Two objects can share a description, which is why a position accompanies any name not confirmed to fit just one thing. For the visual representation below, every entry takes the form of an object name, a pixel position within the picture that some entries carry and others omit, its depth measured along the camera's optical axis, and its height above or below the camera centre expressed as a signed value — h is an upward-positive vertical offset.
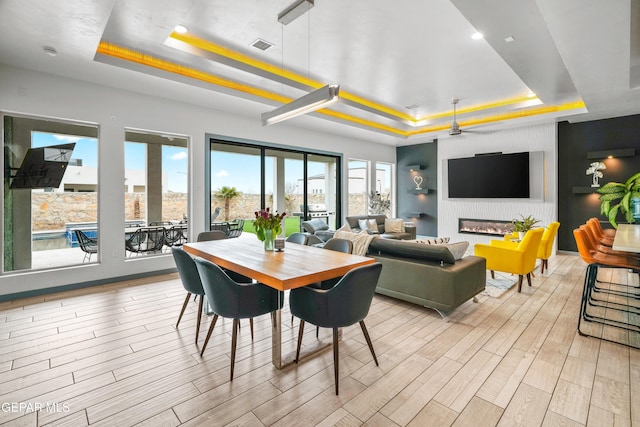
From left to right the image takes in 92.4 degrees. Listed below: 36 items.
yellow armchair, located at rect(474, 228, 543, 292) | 3.92 -0.58
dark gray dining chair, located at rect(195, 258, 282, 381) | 2.09 -0.58
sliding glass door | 5.92 +0.71
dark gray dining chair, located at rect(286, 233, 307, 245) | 3.71 -0.31
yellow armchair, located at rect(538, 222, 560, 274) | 4.61 -0.45
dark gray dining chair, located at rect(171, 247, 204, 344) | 2.60 -0.52
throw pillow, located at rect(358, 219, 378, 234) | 7.17 -0.29
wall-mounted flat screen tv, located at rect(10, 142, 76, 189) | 3.91 +0.62
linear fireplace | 7.29 -0.35
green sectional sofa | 3.11 -0.66
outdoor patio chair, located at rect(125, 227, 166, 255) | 4.71 -0.43
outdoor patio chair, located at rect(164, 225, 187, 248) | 5.09 -0.38
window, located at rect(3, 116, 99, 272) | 3.85 +0.28
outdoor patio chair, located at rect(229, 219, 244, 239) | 5.87 -0.28
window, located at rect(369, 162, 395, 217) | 9.21 +0.86
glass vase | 2.99 -0.26
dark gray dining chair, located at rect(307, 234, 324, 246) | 3.91 -0.37
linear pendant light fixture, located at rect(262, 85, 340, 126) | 2.76 +1.08
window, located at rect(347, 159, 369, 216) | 8.47 +0.75
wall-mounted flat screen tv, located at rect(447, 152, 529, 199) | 6.93 +0.87
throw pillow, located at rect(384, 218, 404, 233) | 7.39 -0.32
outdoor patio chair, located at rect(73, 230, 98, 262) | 4.31 -0.43
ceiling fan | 6.10 +1.69
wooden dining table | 2.06 -0.40
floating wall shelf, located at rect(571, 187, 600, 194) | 6.15 +0.45
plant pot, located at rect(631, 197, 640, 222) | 4.36 +0.06
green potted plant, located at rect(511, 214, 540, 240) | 4.92 -0.22
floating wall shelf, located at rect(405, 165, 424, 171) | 8.95 +1.34
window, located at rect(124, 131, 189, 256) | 4.73 +0.49
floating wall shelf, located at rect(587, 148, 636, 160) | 5.79 +1.14
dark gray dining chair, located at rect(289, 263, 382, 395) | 1.98 -0.59
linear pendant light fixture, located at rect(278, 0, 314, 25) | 2.82 +1.94
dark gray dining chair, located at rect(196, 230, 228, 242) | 3.99 -0.30
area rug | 3.97 -1.01
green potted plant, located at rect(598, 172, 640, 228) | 5.12 +0.27
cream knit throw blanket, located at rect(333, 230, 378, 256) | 3.78 -0.36
